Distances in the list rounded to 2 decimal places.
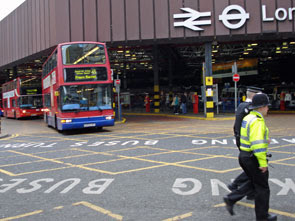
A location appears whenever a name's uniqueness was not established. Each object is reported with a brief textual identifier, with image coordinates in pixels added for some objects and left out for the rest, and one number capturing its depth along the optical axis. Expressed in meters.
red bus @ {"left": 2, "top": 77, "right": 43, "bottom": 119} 28.77
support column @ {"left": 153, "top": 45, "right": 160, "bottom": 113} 31.60
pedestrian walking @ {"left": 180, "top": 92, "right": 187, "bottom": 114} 28.28
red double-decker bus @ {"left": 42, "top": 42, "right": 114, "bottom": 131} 15.13
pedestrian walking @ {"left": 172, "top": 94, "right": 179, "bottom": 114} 28.69
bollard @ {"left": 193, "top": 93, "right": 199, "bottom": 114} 28.49
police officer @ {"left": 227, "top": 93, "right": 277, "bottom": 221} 3.97
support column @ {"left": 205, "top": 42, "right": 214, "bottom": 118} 22.89
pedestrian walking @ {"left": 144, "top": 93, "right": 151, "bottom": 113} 36.06
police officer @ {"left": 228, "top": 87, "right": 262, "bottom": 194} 4.96
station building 21.81
